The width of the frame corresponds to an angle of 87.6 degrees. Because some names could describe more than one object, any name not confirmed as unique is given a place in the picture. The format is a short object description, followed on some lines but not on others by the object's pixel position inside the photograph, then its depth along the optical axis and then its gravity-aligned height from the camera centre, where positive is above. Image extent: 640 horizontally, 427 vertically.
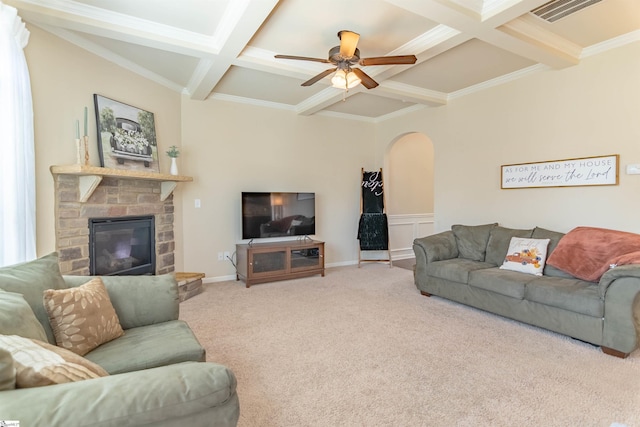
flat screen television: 4.72 -0.13
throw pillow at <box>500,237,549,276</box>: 3.27 -0.53
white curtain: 2.27 +0.43
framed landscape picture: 3.29 +0.75
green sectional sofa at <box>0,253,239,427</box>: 0.81 -0.50
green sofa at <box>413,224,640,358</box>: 2.43 -0.75
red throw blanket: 2.71 -0.41
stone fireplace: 2.91 +0.03
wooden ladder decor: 5.69 -0.23
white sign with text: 3.29 +0.33
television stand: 4.50 -0.78
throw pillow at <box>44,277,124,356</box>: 1.58 -0.55
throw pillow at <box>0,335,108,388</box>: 0.91 -0.46
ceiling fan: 2.67 +1.21
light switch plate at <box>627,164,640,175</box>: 3.11 +0.31
